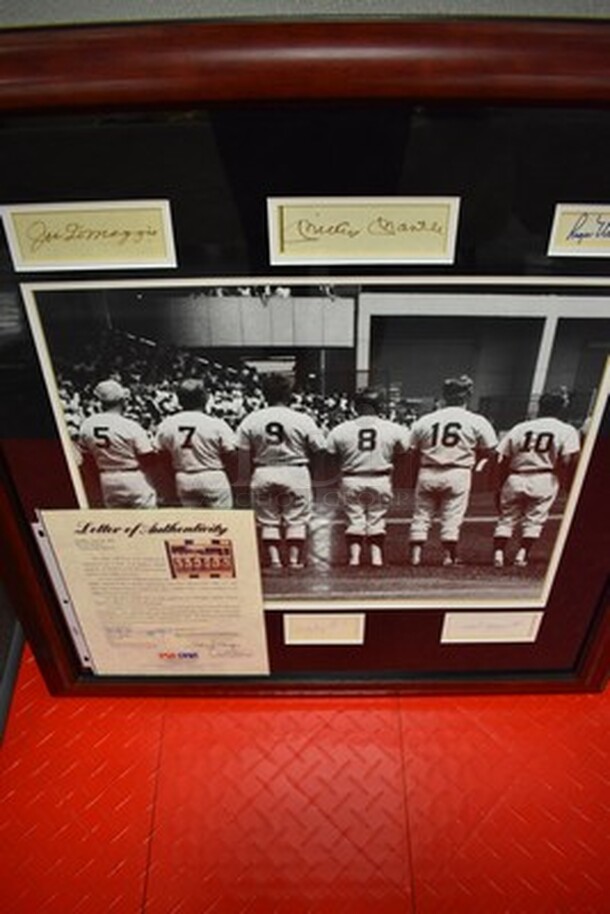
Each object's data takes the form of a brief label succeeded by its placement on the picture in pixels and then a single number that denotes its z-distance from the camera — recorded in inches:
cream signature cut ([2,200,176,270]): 22.2
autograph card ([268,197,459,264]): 22.1
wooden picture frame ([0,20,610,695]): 19.4
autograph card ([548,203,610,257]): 22.3
